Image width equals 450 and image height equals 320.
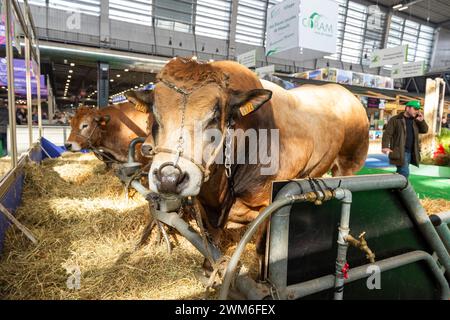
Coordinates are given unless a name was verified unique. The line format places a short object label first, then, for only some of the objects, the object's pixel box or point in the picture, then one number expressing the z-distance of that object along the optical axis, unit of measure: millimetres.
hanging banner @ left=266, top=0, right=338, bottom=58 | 8352
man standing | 5703
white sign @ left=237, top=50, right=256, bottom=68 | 12007
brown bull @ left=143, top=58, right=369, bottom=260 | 1803
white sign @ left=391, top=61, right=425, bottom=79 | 14812
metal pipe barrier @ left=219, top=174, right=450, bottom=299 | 1148
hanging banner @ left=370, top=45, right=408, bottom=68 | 13562
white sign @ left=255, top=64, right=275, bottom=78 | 11188
